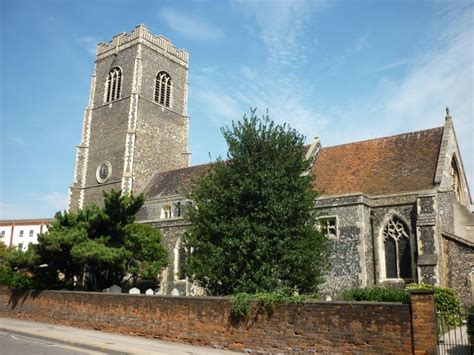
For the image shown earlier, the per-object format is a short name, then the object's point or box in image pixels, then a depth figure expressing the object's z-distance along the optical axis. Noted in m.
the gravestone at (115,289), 20.47
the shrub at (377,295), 16.16
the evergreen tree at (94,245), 19.50
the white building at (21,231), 83.25
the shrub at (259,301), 11.80
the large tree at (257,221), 15.02
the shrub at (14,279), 22.08
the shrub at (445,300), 17.64
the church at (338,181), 21.09
